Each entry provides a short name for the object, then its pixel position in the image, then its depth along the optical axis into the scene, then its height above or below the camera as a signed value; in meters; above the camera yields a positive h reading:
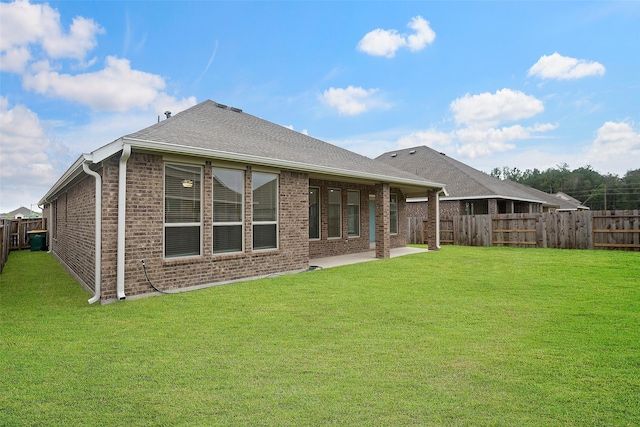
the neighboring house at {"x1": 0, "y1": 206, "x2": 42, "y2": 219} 63.84 +3.29
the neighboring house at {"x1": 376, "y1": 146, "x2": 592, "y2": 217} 21.64 +2.15
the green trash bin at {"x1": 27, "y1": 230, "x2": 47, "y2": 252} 17.14 -0.56
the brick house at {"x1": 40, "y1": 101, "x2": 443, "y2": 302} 6.38 +0.48
